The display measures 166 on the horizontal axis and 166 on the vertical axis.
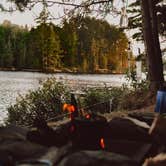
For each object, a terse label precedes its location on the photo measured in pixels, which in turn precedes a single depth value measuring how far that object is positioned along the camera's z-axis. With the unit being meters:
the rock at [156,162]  5.96
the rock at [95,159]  5.63
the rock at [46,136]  6.80
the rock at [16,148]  6.07
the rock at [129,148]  6.75
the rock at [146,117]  8.58
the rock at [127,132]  7.12
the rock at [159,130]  7.28
